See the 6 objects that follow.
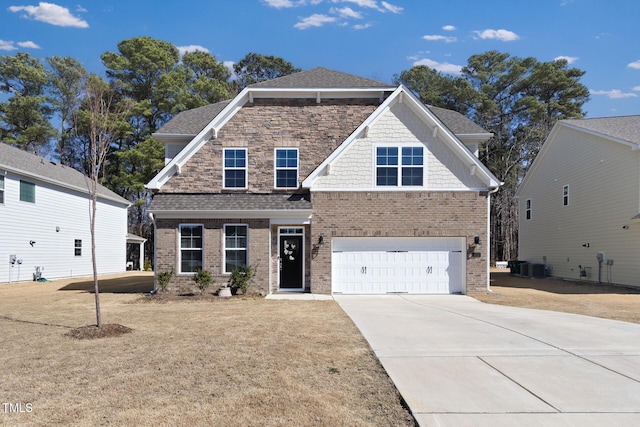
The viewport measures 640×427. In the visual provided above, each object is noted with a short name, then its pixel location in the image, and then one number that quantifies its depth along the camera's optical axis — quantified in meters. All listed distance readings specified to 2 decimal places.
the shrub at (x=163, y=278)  15.84
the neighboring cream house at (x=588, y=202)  19.20
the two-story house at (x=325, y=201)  16.33
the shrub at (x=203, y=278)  15.74
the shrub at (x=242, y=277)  15.73
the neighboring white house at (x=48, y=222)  22.00
